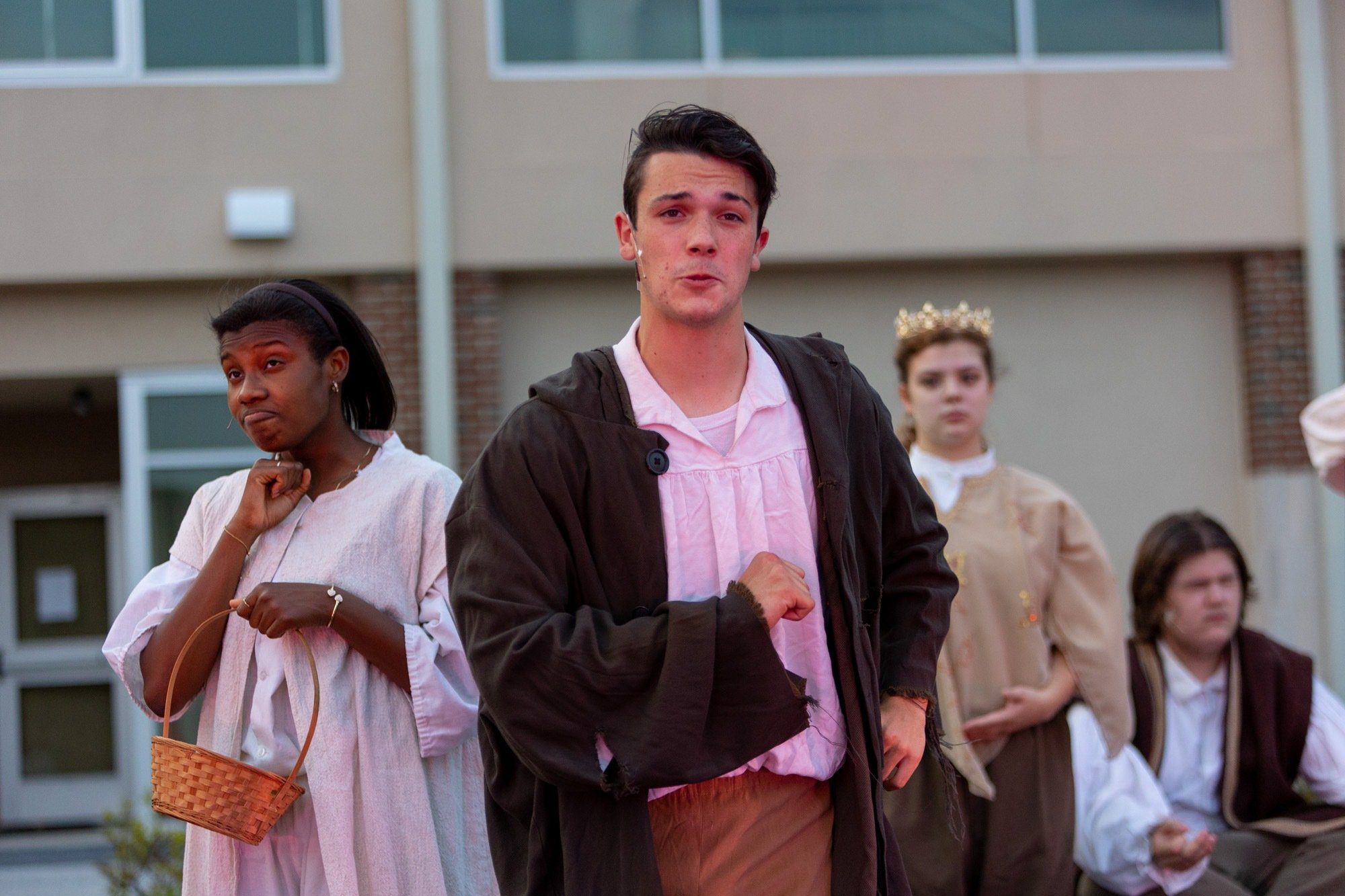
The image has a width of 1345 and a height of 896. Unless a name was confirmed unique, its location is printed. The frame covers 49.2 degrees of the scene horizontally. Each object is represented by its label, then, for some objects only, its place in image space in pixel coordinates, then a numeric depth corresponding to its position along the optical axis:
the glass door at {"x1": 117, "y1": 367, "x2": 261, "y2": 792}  8.48
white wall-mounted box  8.24
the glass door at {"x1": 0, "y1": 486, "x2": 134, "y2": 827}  10.31
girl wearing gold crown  4.18
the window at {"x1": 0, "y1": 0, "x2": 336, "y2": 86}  8.36
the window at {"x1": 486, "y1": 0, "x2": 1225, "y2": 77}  8.65
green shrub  6.08
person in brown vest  4.69
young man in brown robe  2.22
